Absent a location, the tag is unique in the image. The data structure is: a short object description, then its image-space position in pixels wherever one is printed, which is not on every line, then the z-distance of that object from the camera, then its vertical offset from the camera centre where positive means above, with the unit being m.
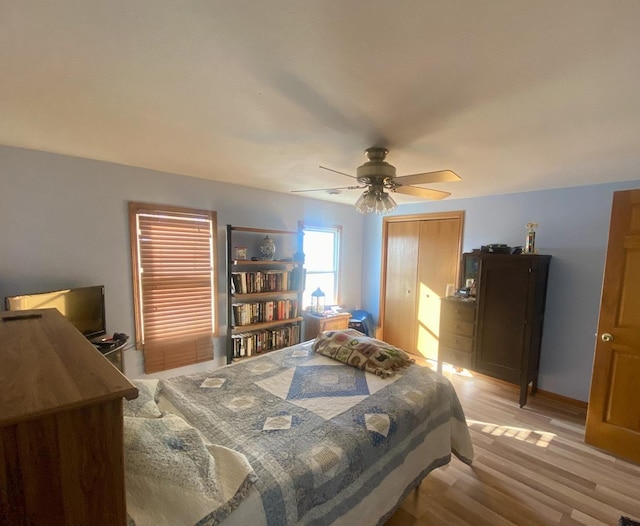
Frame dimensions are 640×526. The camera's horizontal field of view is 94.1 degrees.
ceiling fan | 1.91 +0.39
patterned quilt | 1.18 -0.91
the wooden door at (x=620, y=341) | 2.18 -0.72
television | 2.06 -0.51
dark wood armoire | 2.89 -0.79
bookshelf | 3.26 -0.61
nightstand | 3.92 -1.11
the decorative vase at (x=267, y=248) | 3.49 -0.10
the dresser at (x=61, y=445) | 0.54 -0.40
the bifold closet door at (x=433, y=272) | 3.90 -0.39
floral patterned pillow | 2.08 -0.84
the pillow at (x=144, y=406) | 1.30 -0.77
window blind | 2.80 -0.46
